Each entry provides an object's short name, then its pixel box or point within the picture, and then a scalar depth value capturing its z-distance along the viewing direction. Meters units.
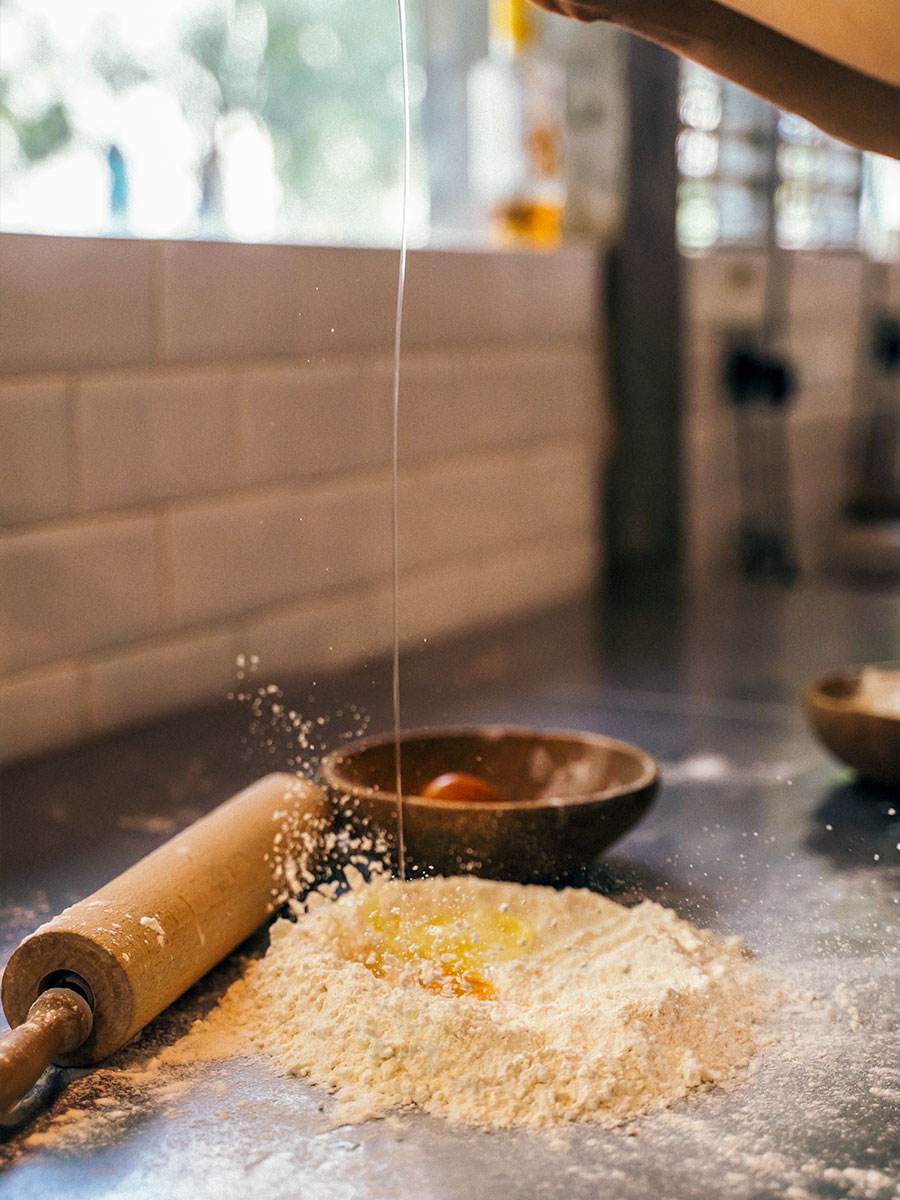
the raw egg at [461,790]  0.78
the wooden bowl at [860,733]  0.93
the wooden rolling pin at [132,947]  0.57
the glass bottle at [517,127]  1.80
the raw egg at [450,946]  0.64
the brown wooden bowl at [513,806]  0.74
